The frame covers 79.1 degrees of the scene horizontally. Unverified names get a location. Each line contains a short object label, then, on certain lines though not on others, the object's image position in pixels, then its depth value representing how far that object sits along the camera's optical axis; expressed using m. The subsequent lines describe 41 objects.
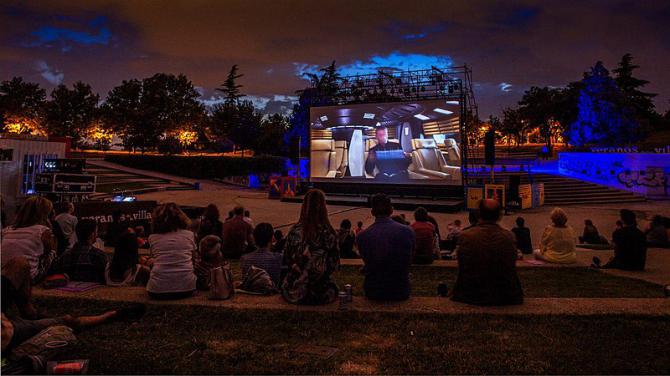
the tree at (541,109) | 43.00
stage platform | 17.89
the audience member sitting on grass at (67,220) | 6.61
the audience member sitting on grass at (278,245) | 6.89
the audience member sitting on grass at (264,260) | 4.53
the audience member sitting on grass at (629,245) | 5.86
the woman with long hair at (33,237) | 4.05
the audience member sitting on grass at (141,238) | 8.33
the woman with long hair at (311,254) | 3.84
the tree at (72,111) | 36.50
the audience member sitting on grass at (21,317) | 2.68
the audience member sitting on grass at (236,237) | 7.45
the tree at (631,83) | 43.25
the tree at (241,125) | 40.16
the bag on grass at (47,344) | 2.66
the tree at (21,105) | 34.41
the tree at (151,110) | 38.53
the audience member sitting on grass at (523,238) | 8.00
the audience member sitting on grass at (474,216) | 6.27
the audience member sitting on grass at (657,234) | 8.59
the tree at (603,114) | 28.28
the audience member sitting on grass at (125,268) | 4.83
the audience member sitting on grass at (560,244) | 6.19
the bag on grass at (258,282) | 4.34
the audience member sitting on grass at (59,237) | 6.52
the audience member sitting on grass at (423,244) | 6.66
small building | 11.71
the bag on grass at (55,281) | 4.48
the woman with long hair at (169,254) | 3.97
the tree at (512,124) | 50.59
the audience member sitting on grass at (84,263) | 4.72
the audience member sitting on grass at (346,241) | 7.83
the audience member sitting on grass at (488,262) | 3.73
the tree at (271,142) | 39.94
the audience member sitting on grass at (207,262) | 4.51
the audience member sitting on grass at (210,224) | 7.60
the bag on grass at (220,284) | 4.05
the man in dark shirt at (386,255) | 3.88
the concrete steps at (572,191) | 21.30
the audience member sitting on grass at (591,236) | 9.59
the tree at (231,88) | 56.31
